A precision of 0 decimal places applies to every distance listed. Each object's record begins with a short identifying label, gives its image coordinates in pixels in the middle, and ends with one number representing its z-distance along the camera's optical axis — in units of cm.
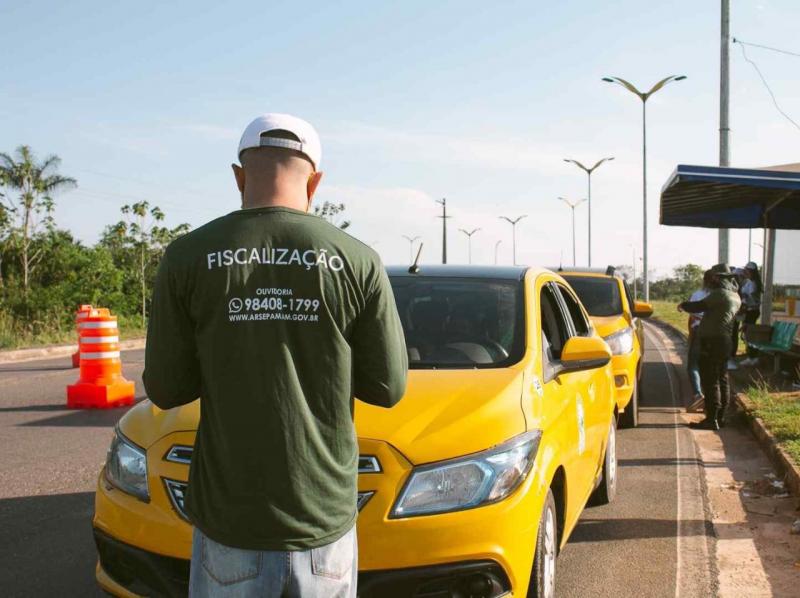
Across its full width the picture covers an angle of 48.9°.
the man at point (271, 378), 195
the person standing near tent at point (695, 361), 1073
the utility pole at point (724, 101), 1680
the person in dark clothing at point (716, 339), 891
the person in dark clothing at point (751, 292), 1541
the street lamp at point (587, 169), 4831
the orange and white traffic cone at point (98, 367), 1049
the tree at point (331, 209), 5188
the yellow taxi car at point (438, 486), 318
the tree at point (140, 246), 3706
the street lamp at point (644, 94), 3216
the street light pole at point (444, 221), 6819
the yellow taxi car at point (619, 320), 878
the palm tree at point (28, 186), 3167
